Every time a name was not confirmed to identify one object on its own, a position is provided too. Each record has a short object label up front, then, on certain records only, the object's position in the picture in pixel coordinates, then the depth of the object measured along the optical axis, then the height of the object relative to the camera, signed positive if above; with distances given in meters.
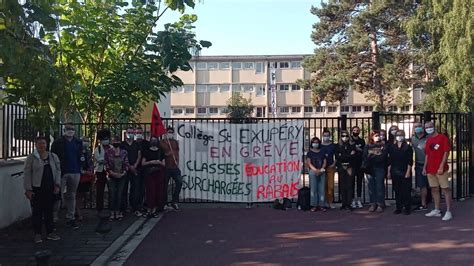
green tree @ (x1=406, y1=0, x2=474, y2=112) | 27.50 +4.93
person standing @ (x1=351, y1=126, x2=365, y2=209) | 12.52 -0.59
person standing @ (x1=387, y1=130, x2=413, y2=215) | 11.84 -0.73
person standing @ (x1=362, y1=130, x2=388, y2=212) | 12.15 -0.69
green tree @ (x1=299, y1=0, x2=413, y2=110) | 37.44 +6.41
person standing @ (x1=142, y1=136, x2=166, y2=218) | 11.84 -0.81
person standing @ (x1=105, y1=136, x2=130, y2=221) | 11.16 -0.75
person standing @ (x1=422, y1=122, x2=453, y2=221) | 11.15 -0.59
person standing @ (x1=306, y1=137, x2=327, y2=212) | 12.45 -0.95
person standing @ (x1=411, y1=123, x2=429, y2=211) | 12.31 -0.51
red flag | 12.51 +0.27
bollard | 5.93 -1.35
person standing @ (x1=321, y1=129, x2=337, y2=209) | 12.54 -0.55
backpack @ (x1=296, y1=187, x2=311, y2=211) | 12.59 -1.45
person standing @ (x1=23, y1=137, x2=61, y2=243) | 9.02 -0.81
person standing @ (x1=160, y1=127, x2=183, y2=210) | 12.51 -0.58
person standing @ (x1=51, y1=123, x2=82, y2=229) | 10.59 -0.53
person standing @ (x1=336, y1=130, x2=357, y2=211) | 12.48 -0.68
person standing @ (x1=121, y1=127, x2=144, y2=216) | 11.70 -0.86
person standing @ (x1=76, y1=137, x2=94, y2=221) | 11.20 -0.82
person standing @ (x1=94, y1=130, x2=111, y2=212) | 11.22 -0.59
